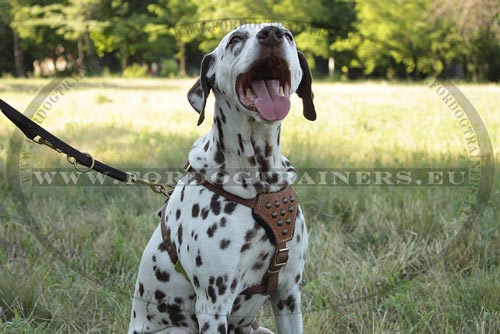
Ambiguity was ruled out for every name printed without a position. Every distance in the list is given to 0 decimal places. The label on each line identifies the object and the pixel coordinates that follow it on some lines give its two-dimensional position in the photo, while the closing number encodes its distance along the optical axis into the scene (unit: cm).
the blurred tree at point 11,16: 2475
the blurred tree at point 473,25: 2105
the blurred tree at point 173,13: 1576
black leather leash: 253
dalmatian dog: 203
